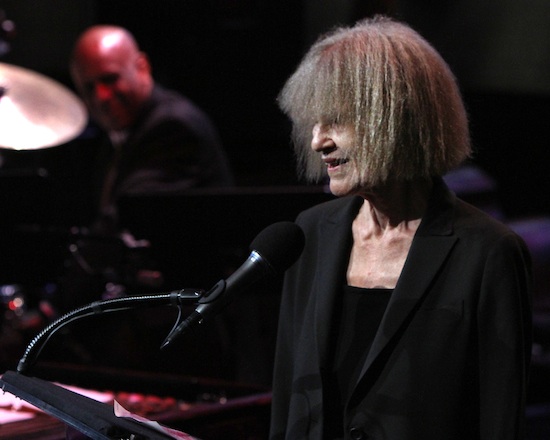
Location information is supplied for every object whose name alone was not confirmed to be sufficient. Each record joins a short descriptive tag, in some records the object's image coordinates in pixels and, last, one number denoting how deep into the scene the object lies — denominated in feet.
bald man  20.18
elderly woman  15.50
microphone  15.05
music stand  14.87
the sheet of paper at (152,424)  14.88
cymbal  18.05
